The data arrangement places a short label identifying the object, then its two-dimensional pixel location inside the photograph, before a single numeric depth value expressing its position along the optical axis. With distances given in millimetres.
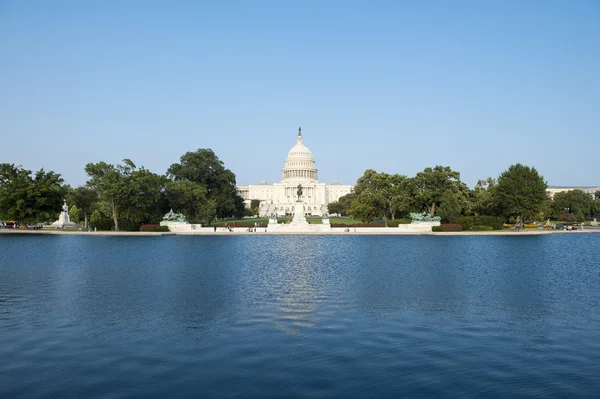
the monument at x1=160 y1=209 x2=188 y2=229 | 73419
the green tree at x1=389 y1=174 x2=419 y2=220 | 80688
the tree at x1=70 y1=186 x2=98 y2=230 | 81625
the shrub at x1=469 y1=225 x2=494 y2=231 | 72938
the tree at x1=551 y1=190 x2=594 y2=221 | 115875
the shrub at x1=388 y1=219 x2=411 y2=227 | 79631
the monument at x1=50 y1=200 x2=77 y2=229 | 88319
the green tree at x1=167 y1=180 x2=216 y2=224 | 78375
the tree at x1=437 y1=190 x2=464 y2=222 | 76000
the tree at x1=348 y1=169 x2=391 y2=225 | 84500
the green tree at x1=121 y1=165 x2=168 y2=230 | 73056
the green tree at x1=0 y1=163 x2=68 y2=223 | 74438
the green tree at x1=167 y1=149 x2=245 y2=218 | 91938
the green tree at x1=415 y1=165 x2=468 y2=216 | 80000
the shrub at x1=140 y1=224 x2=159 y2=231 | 71750
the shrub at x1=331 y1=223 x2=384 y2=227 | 78431
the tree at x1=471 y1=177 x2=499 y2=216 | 83131
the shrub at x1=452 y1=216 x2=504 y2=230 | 73812
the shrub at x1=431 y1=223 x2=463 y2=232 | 70375
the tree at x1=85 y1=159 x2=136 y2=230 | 70625
